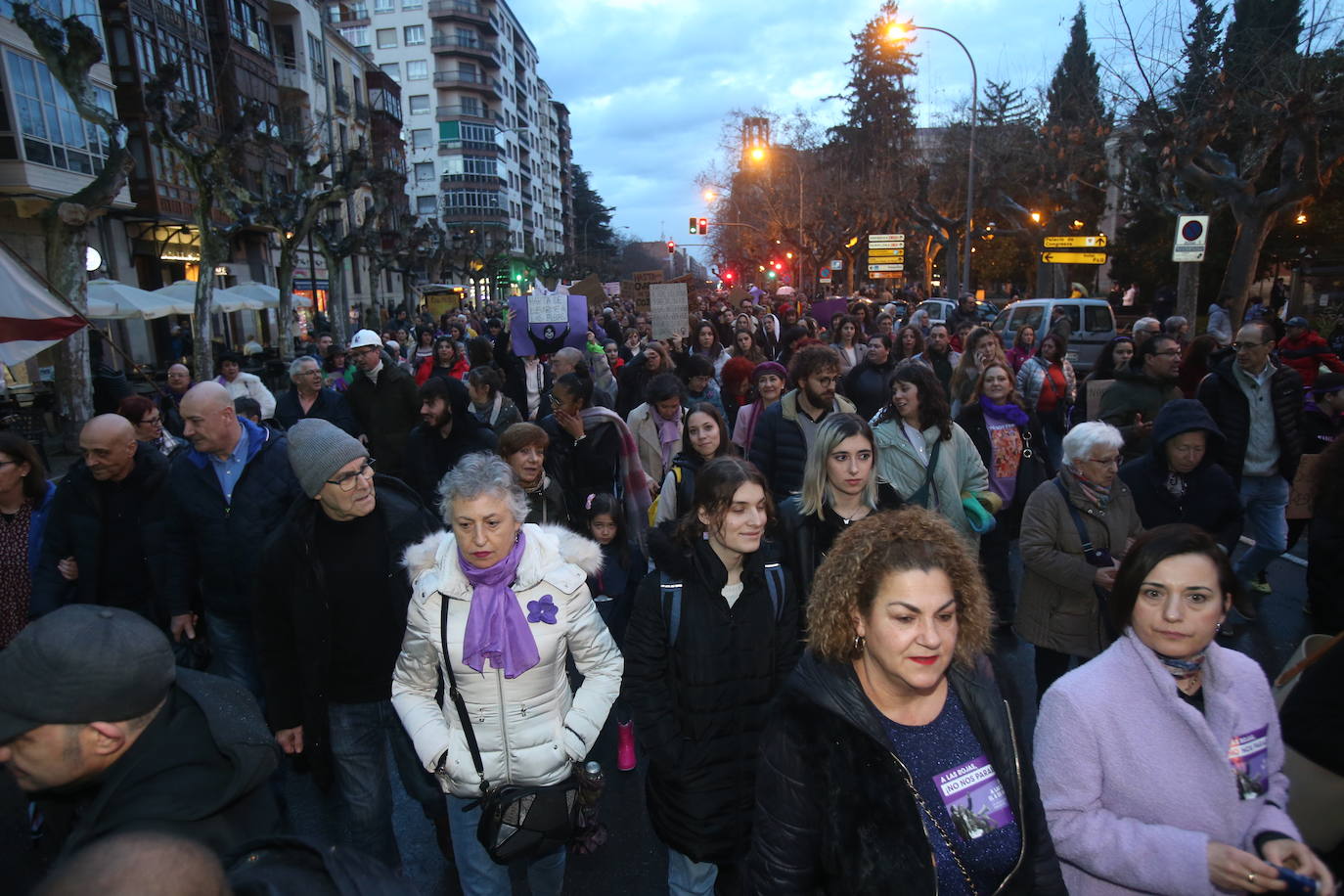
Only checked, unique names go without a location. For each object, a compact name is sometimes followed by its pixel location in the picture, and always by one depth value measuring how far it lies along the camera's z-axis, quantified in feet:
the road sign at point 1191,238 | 34.91
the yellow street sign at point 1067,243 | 74.59
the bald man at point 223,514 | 12.05
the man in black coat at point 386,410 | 22.91
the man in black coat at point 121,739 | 5.58
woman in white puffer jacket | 8.46
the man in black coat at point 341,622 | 9.61
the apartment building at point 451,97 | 225.35
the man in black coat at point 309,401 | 21.80
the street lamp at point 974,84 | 67.04
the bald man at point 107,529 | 12.77
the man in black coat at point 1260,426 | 17.38
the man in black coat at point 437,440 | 18.40
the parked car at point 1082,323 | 50.98
